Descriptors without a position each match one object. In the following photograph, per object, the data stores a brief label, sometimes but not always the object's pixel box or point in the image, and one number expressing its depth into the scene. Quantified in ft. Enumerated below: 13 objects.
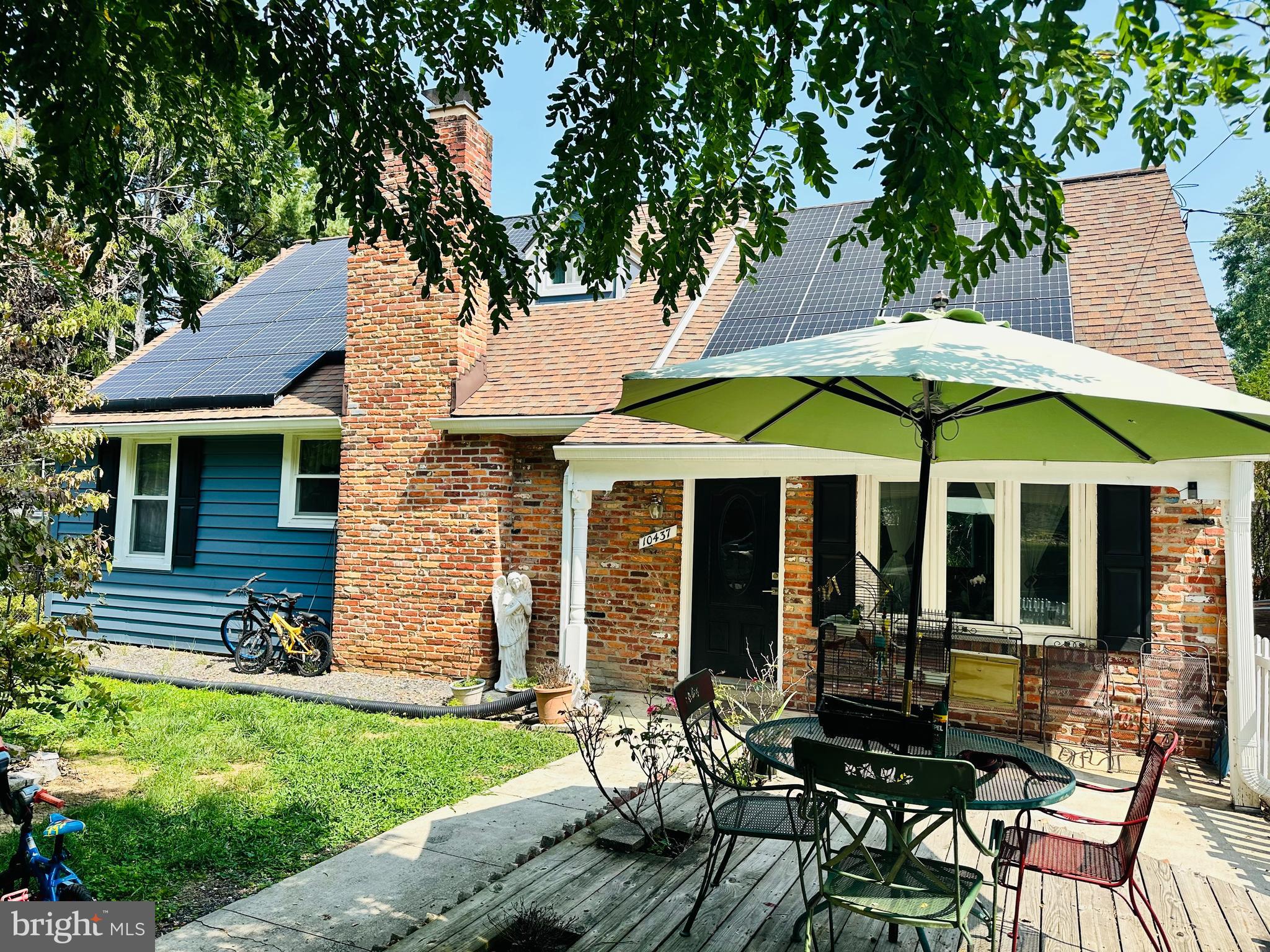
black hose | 26.50
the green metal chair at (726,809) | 12.27
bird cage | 25.11
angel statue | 29.71
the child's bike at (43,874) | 11.14
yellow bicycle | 32.07
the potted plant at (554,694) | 26.48
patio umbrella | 10.03
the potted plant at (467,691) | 27.78
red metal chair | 11.05
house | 24.32
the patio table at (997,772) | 10.94
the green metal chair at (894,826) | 9.75
